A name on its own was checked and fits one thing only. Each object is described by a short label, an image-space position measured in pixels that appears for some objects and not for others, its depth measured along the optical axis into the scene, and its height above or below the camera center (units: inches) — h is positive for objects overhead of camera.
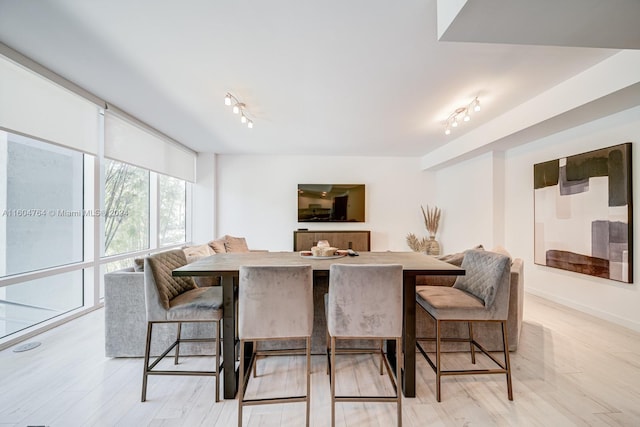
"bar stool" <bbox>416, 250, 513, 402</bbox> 68.8 -24.6
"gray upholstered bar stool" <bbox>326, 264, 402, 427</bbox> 59.8 -20.8
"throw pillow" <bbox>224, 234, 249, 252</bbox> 161.8 -20.3
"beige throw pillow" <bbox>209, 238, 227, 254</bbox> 144.1 -18.8
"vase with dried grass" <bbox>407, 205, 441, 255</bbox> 228.4 -23.8
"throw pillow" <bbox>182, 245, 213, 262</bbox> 111.0 -17.0
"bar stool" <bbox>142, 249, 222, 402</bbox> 67.7 -25.1
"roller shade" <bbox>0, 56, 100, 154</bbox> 91.3 +41.6
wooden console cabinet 229.5 -22.3
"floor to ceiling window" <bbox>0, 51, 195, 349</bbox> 97.3 +8.4
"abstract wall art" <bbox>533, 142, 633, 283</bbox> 109.5 +0.1
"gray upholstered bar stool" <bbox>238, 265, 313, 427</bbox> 58.9 -20.7
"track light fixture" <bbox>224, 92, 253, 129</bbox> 116.4 +52.6
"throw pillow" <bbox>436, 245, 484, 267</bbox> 97.0 -17.5
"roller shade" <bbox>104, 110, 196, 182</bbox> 137.3 +40.7
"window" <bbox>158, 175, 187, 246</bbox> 192.5 +2.8
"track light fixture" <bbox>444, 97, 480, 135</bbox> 124.7 +52.8
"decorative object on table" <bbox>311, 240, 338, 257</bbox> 86.7 -12.7
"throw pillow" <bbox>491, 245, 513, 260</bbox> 97.3 -14.0
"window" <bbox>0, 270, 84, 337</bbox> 99.6 -36.9
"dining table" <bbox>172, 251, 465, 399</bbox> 66.7 -23.6
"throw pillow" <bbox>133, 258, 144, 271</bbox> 83.8 -16.5
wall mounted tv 234.8 +9.3
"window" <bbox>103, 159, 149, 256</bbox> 143.5 +3.0
